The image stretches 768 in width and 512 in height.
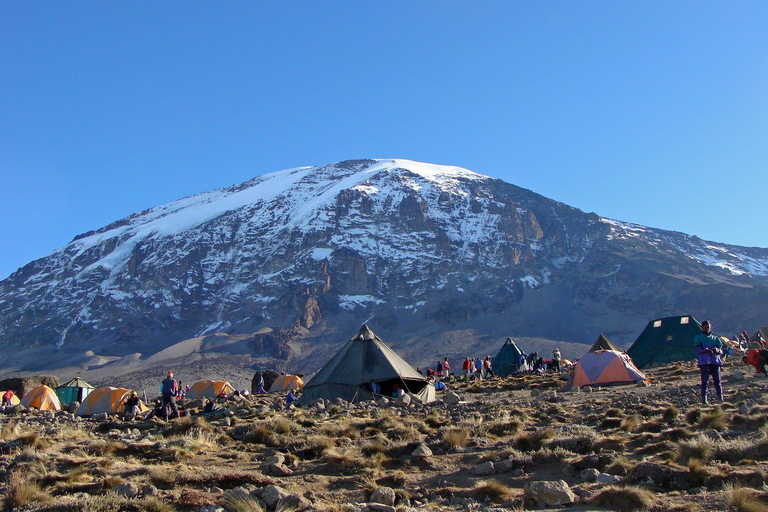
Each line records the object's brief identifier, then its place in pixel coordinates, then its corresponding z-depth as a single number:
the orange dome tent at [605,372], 20.48
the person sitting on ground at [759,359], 18.41
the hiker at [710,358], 13.35
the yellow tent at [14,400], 34.21
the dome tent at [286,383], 44.01
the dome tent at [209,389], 43.34
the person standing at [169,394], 18.03
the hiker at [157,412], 17.62
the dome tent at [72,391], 38.47
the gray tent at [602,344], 34.52
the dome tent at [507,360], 41.25
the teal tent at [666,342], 30.97
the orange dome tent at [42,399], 32.20
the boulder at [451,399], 18.52
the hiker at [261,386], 46.84
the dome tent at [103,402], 26.19
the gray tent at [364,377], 22.62
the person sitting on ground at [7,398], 31.08
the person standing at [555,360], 34.88
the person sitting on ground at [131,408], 19.96
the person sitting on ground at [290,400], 22.30
